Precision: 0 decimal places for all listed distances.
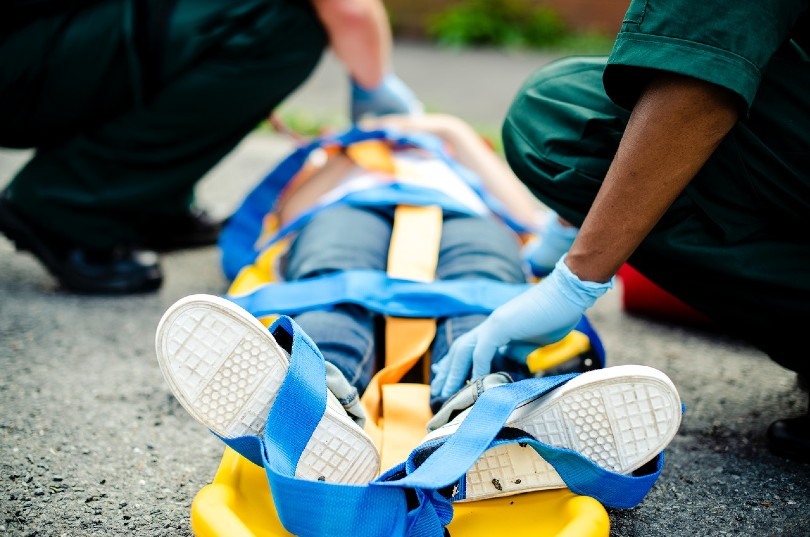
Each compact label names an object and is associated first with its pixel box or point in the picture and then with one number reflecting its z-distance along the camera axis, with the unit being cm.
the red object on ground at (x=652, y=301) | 180
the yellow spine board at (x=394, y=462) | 94
